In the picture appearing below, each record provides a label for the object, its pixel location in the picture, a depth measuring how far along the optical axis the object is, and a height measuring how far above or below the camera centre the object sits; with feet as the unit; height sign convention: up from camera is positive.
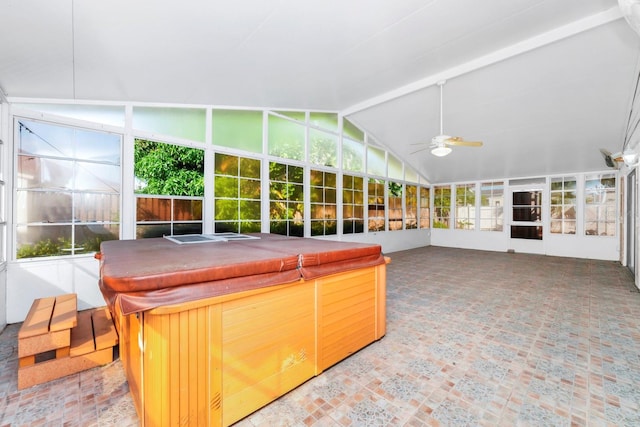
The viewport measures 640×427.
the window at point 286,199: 18.97 +0.92
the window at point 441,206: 34.86 +0.90
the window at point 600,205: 25.14 +0.82
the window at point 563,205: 26.94 +0.84
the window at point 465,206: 32.71 +0.84
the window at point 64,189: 11.18 +0.93
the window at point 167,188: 13.66 +1.21
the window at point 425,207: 34.50 +0.74
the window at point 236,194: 16.29 +1.08
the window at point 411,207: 31.76 +0.69
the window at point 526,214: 28.73 -0.06
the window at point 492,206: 30.94 +0.82
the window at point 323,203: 21.81 +0.77
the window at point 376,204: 27.04 +0.85
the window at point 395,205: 29.48 +0.81
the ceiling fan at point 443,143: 14.98 +3.83
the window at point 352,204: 24.40 +0.76
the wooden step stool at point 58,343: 6.86 -3.68
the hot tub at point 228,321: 4.86 -2.34
